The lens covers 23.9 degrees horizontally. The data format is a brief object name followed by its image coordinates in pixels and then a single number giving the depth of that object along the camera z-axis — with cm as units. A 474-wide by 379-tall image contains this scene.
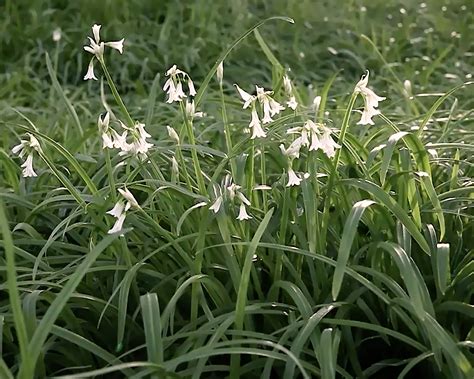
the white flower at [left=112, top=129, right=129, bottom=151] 74
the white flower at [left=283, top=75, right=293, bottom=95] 85
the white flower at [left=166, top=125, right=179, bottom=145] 80
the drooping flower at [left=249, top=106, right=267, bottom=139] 74
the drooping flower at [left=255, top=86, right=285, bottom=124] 75
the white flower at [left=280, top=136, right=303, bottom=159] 72
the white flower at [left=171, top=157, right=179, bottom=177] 81
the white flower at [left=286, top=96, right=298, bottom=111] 81
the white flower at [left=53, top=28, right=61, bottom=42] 166
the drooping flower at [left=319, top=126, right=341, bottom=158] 71
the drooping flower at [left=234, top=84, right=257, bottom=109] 75
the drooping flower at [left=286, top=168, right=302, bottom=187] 72
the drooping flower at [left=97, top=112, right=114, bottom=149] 73
